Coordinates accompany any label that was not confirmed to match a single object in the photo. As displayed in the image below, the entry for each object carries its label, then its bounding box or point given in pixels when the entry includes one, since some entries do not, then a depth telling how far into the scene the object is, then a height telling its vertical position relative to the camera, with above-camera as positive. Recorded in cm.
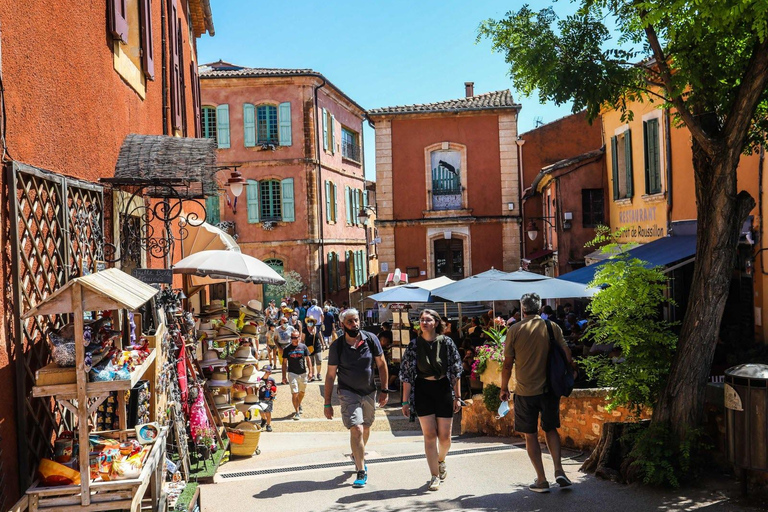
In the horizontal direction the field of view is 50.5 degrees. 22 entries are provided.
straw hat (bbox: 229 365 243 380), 1076 -142
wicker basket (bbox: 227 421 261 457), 977 -210
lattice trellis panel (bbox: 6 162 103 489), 499 +0
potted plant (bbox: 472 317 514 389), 1123 -151
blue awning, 1248 -3
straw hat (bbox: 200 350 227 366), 1016 -118
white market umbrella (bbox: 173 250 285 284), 1039 -2
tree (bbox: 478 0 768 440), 645 +154
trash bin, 590 -124
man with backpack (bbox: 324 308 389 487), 765 -106
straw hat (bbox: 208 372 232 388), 1012 -144
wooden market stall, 464 -72
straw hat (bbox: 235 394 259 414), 1079 -186
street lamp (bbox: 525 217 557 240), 2475 +77
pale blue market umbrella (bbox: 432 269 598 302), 1327 -55
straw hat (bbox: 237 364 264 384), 1080 -149
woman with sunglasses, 734 -110
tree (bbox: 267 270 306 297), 3111 -91
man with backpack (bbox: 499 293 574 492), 690 -109
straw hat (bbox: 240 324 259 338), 1123 -92
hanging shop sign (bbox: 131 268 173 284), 767 -7
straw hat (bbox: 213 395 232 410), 1008 -170
